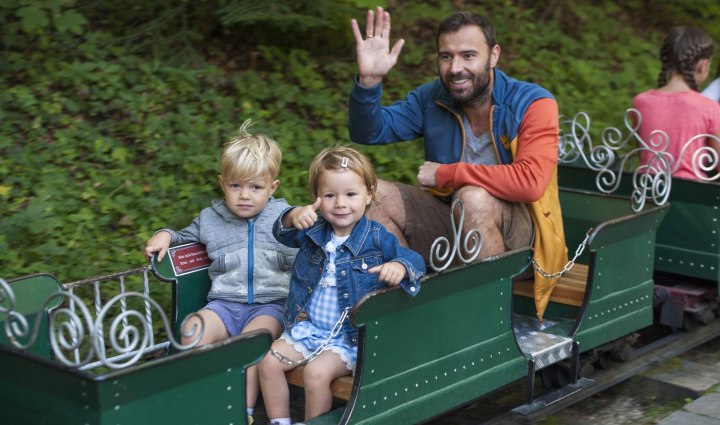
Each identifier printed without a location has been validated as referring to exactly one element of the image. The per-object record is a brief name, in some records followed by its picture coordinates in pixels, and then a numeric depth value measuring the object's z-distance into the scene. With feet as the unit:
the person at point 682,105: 21.17
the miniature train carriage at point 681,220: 20.06
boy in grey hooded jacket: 14.93
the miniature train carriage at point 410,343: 10.94
